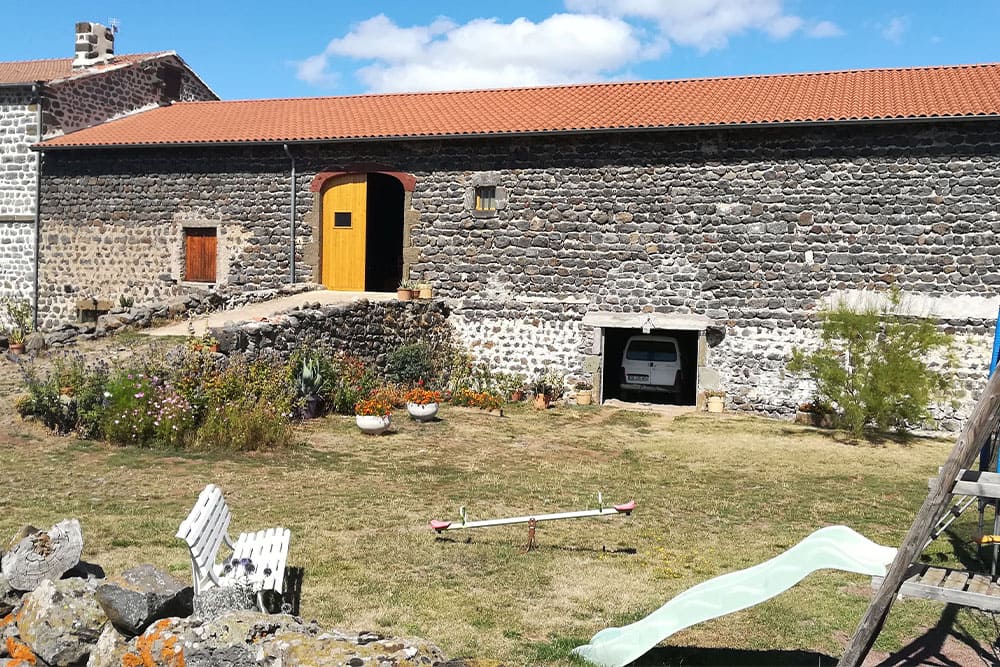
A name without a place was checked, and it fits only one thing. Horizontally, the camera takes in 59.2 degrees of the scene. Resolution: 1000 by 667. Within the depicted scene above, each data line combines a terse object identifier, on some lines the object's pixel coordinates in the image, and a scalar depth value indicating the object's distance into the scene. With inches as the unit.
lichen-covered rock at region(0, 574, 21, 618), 197.8
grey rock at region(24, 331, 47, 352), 596.5
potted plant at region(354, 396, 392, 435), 470.3
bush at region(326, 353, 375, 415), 526.6
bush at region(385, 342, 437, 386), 606.6
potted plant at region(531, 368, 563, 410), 621.3
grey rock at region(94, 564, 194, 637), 177.6
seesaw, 280.1
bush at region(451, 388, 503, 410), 581.6
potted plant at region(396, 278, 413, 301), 640.4
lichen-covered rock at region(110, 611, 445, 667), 154.7
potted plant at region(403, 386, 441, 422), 515.8
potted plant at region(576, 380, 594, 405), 624.4
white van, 639.1
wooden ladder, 157.2
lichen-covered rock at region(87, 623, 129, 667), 174.1
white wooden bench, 205.2
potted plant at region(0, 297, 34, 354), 770.8
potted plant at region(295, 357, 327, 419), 501.7
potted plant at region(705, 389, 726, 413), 597.6
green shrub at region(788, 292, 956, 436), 516.1
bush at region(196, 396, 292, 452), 415.5
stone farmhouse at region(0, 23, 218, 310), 773.9
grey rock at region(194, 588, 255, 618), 185.3
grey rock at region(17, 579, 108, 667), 181.5
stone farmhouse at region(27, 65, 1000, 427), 552.4
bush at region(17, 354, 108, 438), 425.7
